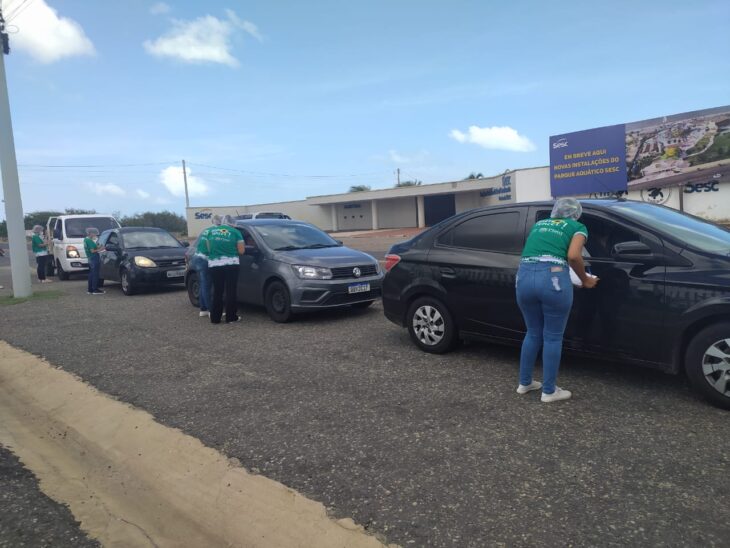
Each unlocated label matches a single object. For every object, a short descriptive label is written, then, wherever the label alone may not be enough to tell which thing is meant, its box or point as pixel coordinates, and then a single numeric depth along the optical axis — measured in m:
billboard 28.25
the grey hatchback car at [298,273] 7.56
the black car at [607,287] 3.91
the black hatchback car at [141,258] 11.83
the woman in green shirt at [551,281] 4.05
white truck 15.62
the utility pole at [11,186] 11.45
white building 28.48
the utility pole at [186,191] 62.45
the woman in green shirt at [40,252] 15.04
